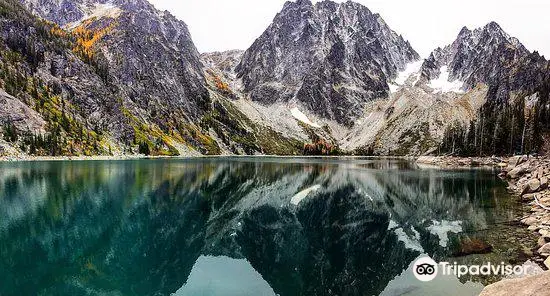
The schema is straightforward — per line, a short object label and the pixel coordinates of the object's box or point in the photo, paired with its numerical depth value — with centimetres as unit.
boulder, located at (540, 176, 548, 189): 5741
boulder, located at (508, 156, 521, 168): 10800
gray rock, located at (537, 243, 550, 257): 2852
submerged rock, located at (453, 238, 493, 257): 3172
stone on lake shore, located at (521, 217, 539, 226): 4009
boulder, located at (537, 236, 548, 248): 3078
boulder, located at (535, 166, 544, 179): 6531
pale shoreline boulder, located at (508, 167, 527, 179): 9027
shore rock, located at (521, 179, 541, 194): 5870
